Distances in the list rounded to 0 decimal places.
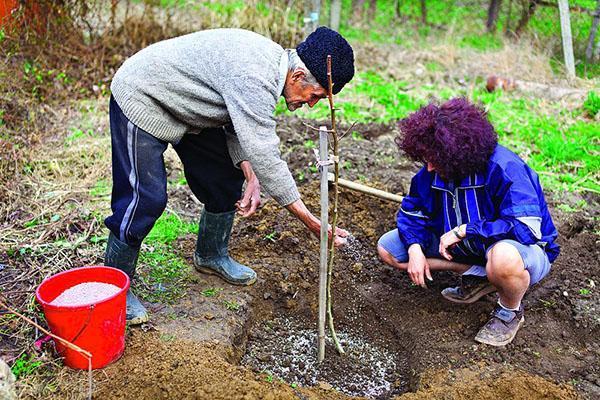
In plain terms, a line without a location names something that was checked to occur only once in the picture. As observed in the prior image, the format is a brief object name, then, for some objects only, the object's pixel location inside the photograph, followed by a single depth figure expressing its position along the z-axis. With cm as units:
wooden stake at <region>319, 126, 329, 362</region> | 262
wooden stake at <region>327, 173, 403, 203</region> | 396
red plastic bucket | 248
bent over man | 246
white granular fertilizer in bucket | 267
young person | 285
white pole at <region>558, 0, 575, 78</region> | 730
